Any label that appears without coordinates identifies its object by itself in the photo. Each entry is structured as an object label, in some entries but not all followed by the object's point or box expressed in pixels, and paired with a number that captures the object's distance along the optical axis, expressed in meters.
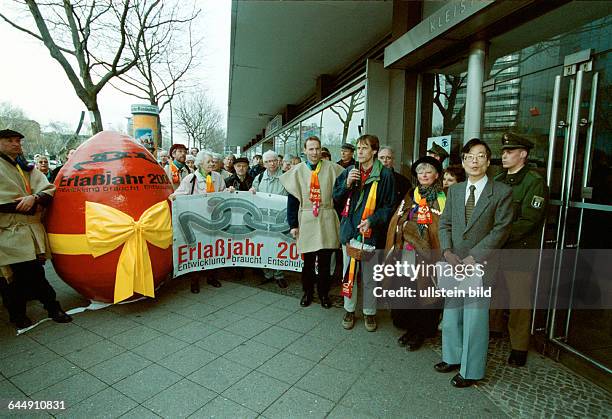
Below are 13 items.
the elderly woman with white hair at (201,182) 4.79
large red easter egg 3.80
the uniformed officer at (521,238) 2.97
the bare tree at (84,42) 8.75
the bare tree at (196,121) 34.19
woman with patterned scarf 3.25
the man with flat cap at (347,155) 5.73
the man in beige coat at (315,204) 4.09
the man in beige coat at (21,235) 3.53
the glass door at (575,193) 3.06
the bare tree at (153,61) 11.42
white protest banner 4.86
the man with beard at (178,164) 6.26
